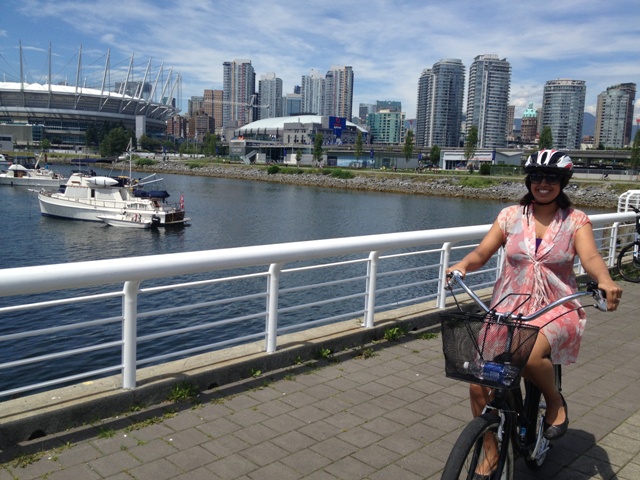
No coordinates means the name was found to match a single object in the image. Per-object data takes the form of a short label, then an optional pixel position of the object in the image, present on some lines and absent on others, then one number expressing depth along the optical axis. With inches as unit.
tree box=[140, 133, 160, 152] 6195.9
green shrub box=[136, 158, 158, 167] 4966.5
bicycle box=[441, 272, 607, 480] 104.4
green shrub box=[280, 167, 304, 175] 3815.2
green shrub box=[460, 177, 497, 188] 2761.3
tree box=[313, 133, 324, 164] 4494.8
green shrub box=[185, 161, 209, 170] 4662.9
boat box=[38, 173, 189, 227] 1483.8
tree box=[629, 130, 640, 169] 3014.3
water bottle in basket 104.7
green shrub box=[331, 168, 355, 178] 3469.5
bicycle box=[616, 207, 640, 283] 406.3
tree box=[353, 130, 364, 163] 4448.3
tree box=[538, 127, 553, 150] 3516.2
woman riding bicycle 119.3
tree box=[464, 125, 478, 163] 3764.8
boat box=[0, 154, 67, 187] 2652.6
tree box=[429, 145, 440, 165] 4416.8
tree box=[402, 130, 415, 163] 4234.7
